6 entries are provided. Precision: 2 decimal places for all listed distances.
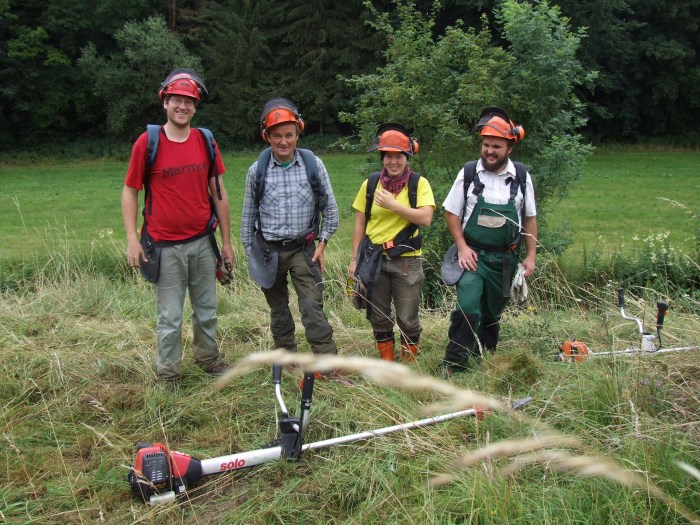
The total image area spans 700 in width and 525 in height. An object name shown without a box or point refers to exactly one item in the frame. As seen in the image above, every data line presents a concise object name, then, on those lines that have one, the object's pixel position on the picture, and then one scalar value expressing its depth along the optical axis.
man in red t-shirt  4.02
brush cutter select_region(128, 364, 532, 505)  2.74
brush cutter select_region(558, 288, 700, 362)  3.21
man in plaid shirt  4.30
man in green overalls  4.20
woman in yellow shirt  4.36
